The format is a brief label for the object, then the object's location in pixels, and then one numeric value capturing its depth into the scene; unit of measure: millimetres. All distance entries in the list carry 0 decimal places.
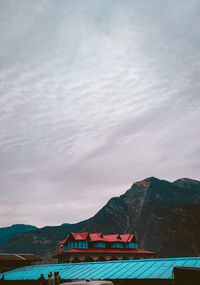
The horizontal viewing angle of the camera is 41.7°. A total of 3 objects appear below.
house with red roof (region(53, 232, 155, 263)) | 63844
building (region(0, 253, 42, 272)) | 50156
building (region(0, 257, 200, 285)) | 21869
